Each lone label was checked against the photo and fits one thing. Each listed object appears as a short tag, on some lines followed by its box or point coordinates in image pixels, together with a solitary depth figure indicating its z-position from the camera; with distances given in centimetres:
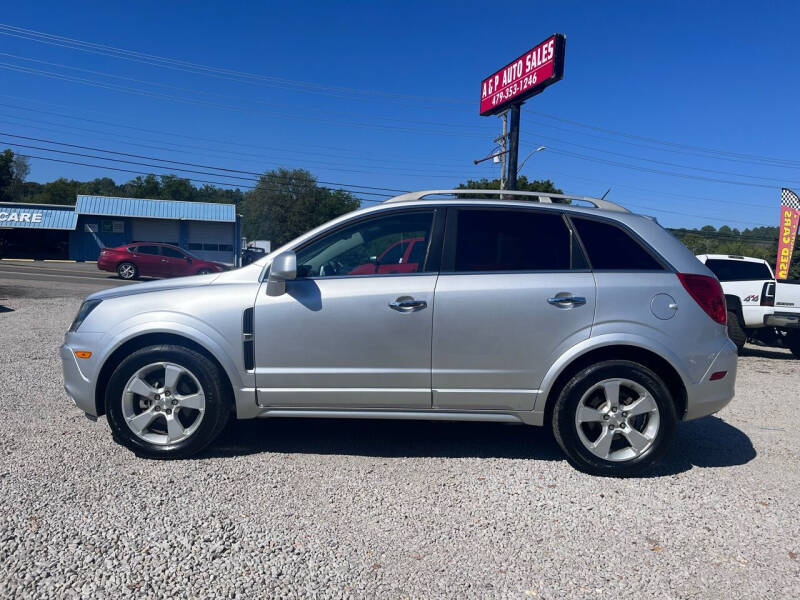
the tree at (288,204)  7138
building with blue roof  4062
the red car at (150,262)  2609
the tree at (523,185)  4078
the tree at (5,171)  5550
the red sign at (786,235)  2050
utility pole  3155
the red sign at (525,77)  1812
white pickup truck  987
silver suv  416
